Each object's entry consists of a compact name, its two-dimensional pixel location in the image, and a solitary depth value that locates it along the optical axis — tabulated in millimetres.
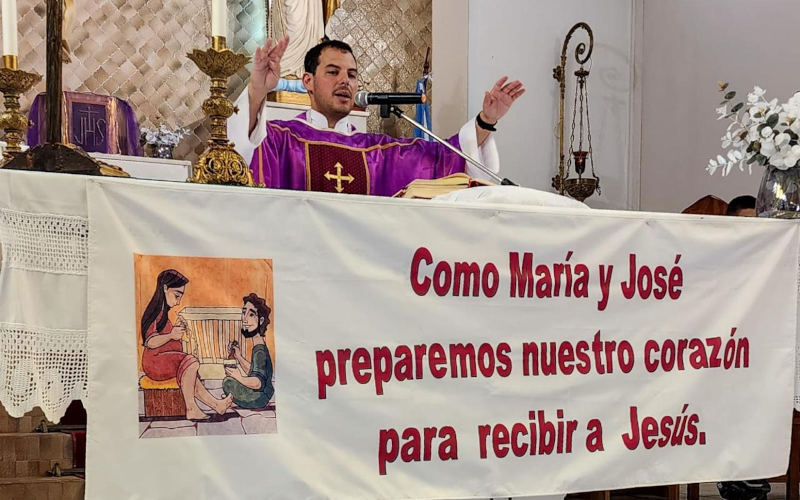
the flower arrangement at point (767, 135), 3031
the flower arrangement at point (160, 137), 5656
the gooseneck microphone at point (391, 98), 2812
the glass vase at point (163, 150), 5656
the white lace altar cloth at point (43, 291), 1992
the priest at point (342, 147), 3422
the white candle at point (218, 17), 2215
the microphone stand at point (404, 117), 2793
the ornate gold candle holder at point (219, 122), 2217
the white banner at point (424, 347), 2049
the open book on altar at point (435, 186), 2855
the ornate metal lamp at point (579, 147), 5398
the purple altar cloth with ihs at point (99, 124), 5082
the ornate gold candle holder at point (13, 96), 2166
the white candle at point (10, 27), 2143
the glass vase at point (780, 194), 3004
